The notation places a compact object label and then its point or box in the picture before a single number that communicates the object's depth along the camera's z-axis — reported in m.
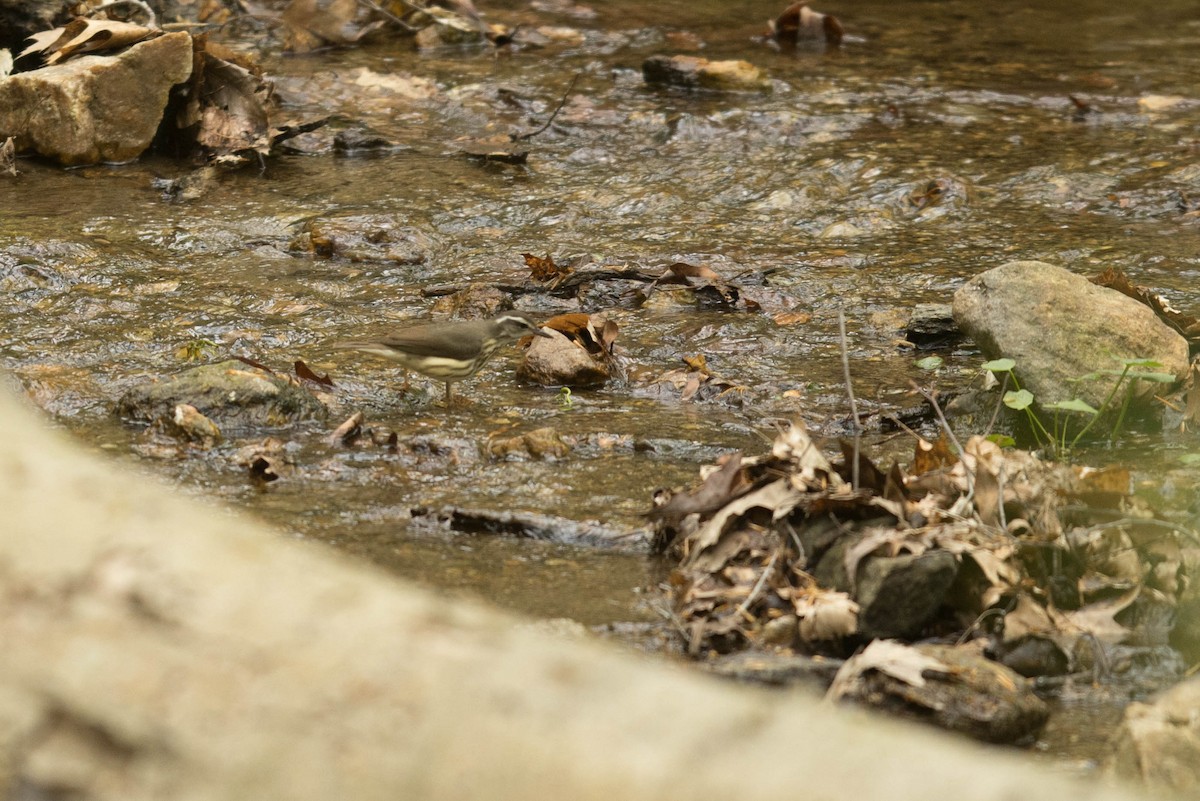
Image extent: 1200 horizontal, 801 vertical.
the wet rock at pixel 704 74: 22.91
